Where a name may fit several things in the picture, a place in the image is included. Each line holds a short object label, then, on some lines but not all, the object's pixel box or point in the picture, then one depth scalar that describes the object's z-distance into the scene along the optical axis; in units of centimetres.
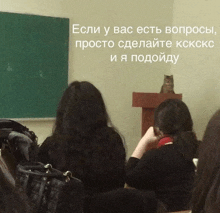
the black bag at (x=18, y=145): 373
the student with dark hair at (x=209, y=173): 307
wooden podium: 593
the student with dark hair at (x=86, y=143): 384
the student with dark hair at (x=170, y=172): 417
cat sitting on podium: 622
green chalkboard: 592
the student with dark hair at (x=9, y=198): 198
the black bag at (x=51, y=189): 350
